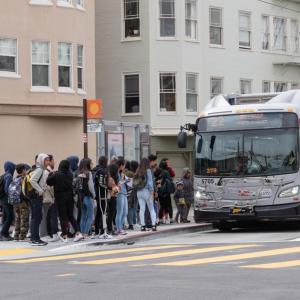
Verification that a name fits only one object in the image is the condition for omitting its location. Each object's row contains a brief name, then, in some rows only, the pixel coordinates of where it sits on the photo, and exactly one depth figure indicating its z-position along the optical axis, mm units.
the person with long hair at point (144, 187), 20734
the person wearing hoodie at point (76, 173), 19728
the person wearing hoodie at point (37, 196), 18234
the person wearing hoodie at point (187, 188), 24438
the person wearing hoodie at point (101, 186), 19531
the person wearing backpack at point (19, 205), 19234
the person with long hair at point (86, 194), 19141
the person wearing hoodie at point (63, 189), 18547
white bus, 20547
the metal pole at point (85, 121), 21391
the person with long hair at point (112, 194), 19547
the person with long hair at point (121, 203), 20312
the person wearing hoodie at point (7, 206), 19812
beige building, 29812
